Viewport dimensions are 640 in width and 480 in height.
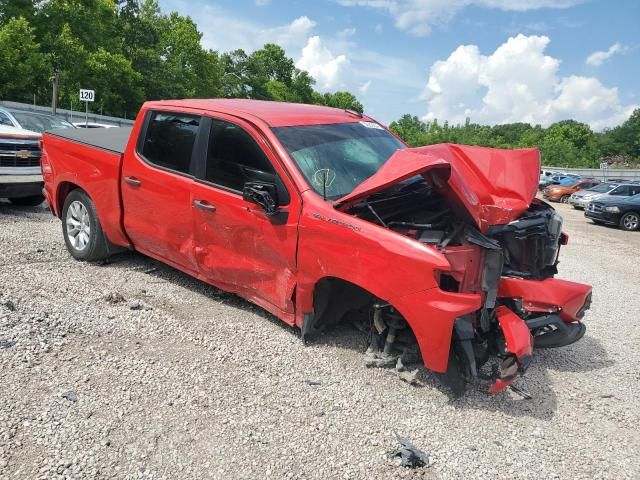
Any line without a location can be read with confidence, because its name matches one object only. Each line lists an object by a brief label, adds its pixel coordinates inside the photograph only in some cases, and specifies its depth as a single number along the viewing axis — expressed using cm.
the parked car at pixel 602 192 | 2081
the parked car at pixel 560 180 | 3525
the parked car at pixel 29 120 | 1016
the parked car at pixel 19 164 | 842
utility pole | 1951
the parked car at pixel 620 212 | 1719
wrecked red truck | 329
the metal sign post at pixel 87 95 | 1669
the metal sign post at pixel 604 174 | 5347
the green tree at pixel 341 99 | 10300
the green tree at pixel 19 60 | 2595
